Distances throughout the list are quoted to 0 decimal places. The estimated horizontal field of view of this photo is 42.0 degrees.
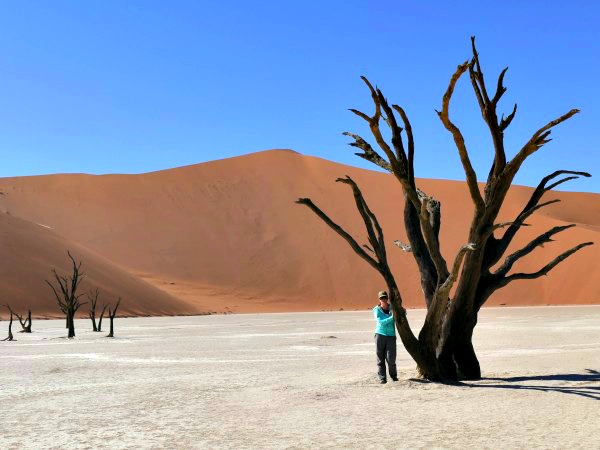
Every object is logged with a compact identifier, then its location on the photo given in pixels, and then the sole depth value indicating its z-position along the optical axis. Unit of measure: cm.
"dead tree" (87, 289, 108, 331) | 2895
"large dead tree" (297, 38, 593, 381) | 1019
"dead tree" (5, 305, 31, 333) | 2809
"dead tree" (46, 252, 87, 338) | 2478
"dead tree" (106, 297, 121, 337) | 2483
